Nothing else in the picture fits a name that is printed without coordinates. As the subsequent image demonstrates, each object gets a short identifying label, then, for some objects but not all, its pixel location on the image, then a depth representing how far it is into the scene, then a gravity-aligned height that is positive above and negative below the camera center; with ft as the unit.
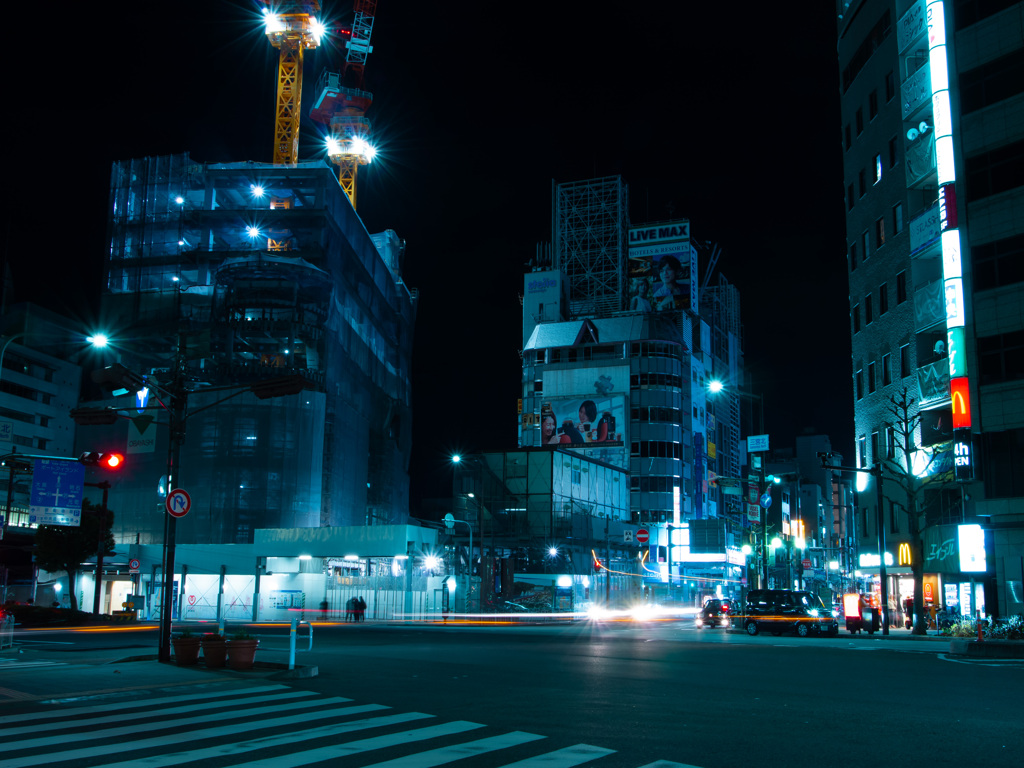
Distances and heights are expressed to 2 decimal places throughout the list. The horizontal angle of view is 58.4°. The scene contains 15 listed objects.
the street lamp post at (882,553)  131.64 -2.82
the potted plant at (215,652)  63.87 -8.85
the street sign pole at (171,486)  67.26 +2.86
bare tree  132.46 +10.95
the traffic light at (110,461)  94.58 +6.50
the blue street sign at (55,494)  113.60 +3.44
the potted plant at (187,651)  64.59 -8.87
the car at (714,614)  157.28 -14.10
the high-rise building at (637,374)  339.77 +60.72
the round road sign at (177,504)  65.57 +1.46
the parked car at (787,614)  131.85 -11.74
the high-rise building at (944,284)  130.82 +40.02
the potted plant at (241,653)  63.00 -8.73
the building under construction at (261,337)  233.96 +56.53
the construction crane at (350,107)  373.81 +170.23
